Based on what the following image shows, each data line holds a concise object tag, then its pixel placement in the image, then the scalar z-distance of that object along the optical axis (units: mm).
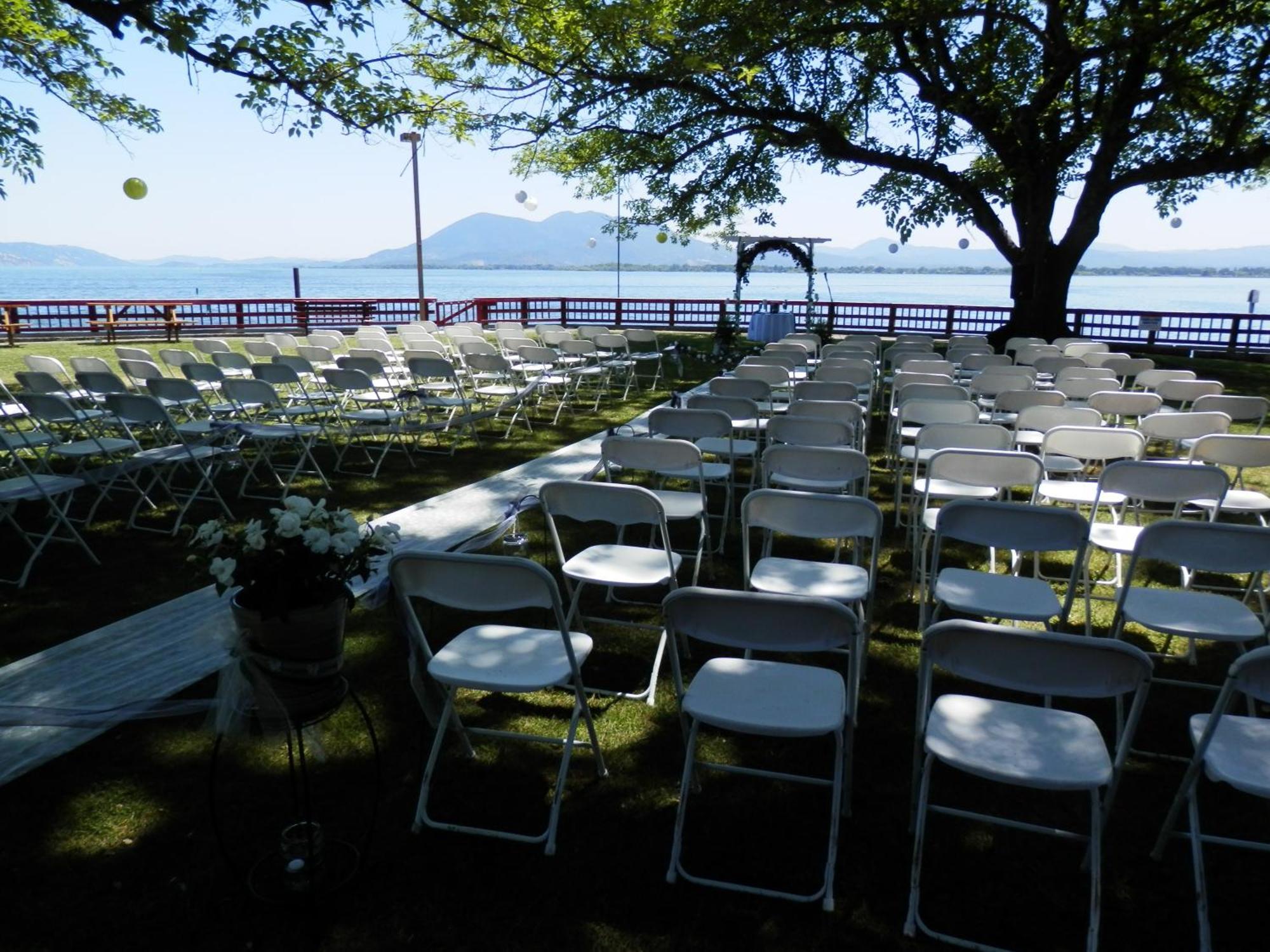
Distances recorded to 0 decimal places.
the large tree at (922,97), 12328
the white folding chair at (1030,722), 2092
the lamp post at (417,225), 20641
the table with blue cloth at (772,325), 18172
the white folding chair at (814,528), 3248
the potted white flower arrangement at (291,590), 2254
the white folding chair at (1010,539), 3107
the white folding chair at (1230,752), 2039
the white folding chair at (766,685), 2328
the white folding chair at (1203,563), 2986
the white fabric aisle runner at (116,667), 3133
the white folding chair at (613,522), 3357
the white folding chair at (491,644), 2508
